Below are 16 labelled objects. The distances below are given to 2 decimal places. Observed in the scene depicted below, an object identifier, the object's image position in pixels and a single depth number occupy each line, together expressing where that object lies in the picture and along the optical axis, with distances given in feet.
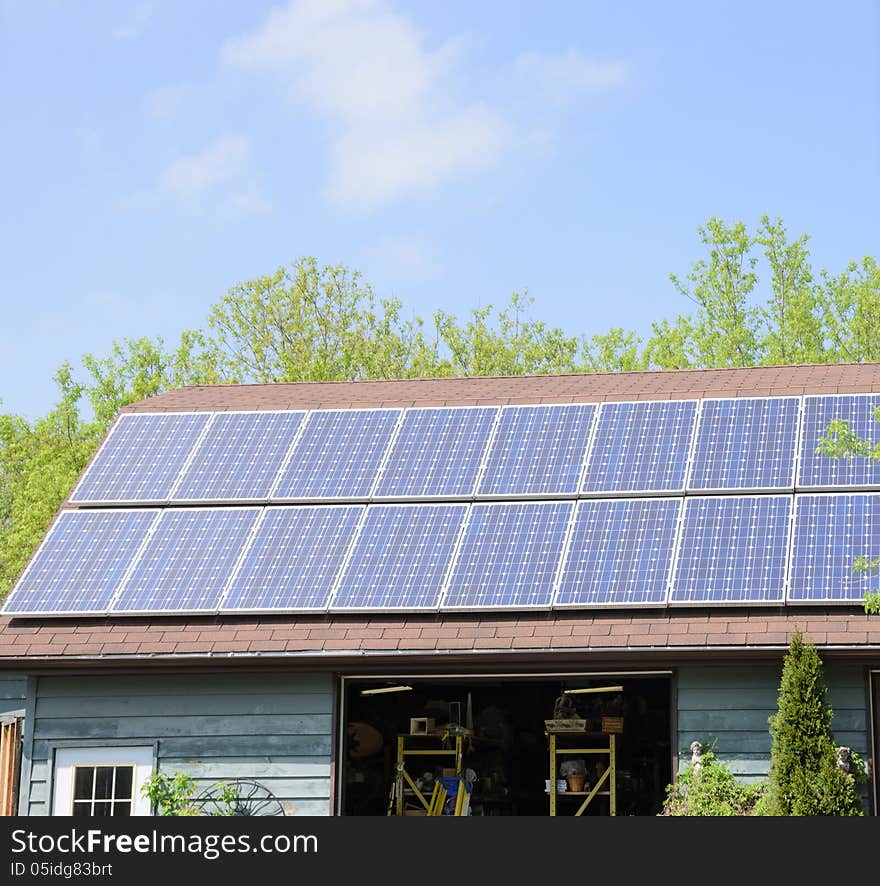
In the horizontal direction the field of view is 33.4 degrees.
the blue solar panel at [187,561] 52.24
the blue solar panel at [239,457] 57.16
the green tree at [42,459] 103.91
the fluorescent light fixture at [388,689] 54.39
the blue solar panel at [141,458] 57.98
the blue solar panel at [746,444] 52.65
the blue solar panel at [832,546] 47.39
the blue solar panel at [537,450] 54.70
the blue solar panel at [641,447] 53.72
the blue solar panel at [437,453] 55.52
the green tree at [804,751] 43.88
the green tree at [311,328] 144.66
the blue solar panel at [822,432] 51.70
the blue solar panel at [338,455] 56.34
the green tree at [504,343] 144.56
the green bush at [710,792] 45.75
